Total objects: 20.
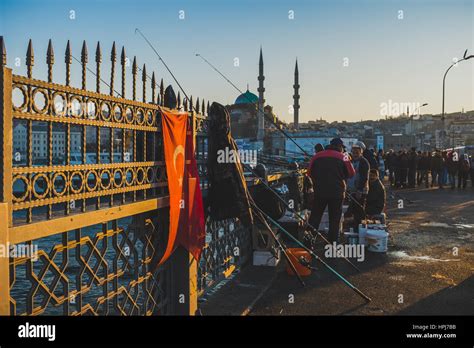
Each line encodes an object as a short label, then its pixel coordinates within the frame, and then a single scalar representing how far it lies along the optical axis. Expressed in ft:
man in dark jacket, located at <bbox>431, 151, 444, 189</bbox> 78.75
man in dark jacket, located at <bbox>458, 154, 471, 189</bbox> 77.15
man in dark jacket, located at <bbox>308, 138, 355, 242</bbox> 26.58
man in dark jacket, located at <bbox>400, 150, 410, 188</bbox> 79.26
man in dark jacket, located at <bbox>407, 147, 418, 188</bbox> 78.23
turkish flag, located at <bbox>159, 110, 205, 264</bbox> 14.90
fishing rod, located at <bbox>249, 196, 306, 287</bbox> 19.93
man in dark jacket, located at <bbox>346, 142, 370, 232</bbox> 31.68
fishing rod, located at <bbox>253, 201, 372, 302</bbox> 19.11
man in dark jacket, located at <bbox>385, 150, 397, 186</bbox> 82.43
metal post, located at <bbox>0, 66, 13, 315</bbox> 8.86
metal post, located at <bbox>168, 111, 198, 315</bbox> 16.15
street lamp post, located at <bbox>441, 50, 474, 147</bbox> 88.43
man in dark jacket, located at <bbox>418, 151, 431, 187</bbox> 82.43
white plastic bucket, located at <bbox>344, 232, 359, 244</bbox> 29.09
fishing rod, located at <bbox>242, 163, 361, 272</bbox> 21.72
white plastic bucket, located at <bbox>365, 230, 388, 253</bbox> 28.32
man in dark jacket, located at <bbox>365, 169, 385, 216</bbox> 32.78
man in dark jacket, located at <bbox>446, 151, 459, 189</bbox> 77.53
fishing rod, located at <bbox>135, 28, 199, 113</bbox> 16.89
